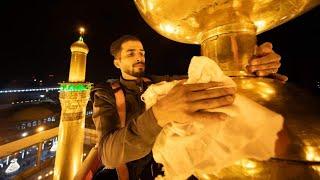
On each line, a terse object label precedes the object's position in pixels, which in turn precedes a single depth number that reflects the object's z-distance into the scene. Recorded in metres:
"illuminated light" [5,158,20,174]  8.35
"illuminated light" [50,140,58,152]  11.65
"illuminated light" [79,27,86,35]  7.70
